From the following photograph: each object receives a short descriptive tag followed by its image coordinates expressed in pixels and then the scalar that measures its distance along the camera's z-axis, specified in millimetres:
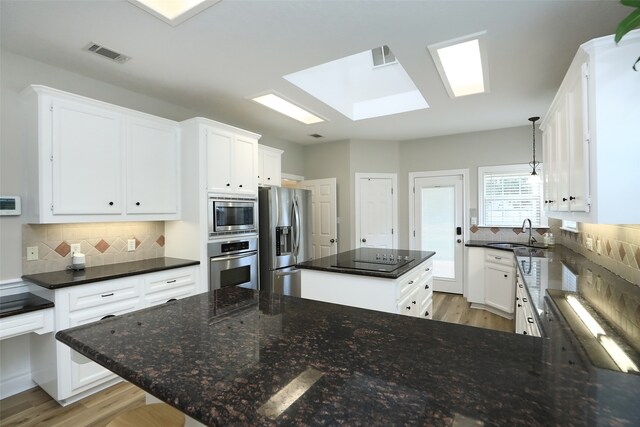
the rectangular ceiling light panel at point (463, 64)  2383
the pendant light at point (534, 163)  4239
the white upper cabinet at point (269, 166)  4176
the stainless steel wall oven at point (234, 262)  3197
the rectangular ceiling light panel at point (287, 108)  3520
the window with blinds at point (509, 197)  4590
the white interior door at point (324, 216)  5391
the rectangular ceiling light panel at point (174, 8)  1892
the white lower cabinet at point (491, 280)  3949
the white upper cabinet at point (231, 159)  3221
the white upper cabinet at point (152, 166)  2891
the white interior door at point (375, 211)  5324
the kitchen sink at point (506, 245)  4098
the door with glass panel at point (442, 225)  5094
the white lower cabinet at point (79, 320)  2230
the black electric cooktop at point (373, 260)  2546
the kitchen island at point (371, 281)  2344
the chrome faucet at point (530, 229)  4315
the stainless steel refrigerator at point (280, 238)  3879
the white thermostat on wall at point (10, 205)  2379
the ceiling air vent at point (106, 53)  2340
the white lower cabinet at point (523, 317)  1812
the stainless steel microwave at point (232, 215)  3193
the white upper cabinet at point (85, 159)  2408
